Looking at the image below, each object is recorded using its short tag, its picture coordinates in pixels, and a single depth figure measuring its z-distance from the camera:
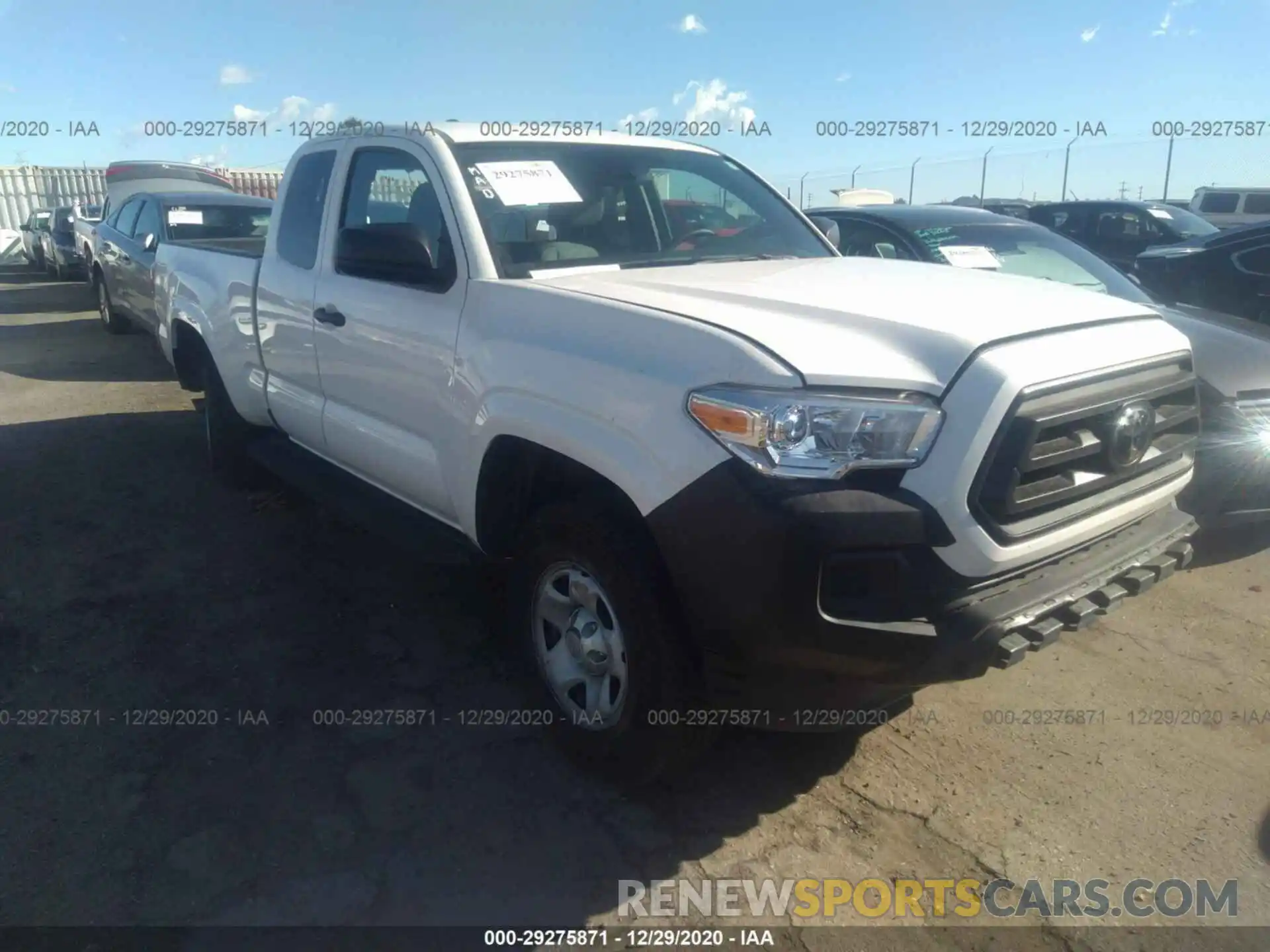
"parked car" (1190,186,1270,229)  19.98
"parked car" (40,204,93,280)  17.61
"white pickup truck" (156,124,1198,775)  2.29
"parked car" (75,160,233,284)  15.71
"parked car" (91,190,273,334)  9.30
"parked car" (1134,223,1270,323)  7.65
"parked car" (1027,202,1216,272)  12.32
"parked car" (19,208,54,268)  20.28
